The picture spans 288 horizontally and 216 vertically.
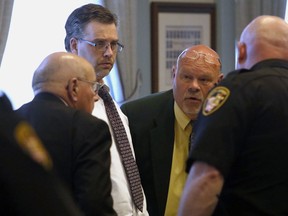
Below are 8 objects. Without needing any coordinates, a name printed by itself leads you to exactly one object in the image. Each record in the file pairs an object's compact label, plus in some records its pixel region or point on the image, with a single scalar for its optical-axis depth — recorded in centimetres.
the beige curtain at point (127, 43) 1052
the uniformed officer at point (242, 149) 368
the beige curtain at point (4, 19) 977
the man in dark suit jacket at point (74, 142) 398
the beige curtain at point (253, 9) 1144
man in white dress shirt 564
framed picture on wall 1107
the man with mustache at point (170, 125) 531
